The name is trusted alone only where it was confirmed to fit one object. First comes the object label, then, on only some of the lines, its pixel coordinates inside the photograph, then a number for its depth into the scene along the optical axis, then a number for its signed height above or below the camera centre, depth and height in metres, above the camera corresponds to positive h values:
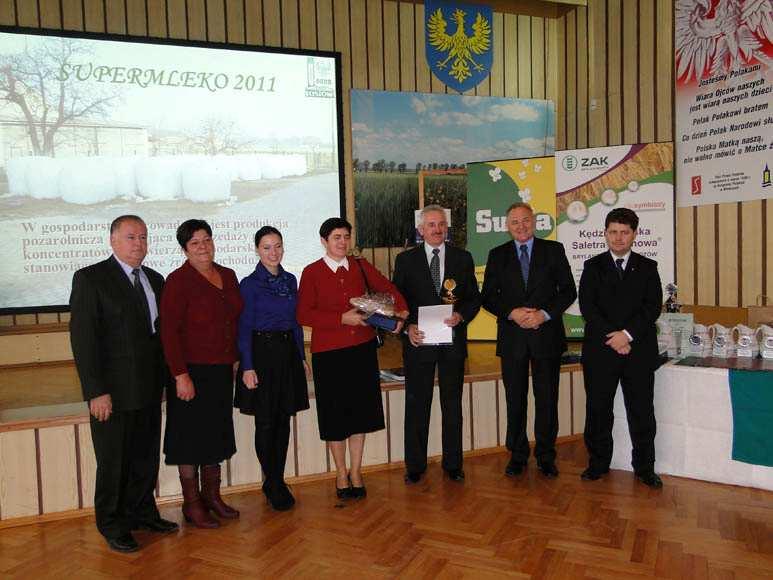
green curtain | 3.48 -0.92
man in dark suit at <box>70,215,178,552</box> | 2.84 -0.43
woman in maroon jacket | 3.02 -0.47
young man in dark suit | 3.62 -0.51
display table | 3.63 -1.07
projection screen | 6.55 +1.19
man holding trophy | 3.72 -0.53
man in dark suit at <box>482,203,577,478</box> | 3.75 -0.40
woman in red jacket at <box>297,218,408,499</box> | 3.35 -0.46
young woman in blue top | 3.27 -0.49
